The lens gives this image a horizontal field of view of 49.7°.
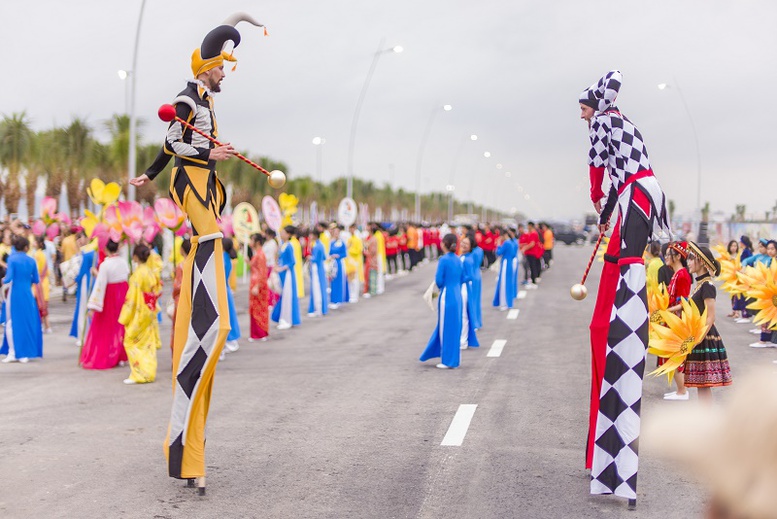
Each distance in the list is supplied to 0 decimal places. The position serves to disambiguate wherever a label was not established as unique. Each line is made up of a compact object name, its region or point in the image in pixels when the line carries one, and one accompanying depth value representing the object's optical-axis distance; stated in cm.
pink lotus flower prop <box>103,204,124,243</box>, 1254
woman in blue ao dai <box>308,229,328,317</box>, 1895
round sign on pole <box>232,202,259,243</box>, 2197
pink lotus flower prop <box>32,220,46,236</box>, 1924
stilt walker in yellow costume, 555
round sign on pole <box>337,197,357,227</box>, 2719
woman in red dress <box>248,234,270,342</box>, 1470
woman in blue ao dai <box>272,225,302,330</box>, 1664
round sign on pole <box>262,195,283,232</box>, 2184
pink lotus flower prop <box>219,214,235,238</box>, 2472
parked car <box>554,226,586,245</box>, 7500
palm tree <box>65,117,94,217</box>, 3878
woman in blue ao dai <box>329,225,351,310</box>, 2030
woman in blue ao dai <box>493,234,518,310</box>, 1961
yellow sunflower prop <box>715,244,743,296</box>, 895
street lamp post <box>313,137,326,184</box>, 7033
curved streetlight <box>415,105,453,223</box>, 4962
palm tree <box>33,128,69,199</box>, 3778
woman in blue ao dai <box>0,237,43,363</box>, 1198
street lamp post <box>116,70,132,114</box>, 3477
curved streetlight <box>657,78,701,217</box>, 4244
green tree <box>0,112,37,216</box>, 3603
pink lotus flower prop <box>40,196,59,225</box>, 2062
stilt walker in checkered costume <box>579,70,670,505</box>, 524
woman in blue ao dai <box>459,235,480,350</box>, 1246
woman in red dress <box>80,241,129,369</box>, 1146
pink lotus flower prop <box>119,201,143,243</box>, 1266
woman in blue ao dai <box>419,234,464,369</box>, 1095
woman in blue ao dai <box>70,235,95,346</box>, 1348
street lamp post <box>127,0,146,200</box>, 2139
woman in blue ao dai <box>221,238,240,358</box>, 1297
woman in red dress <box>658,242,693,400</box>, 909
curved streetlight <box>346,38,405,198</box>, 3418
